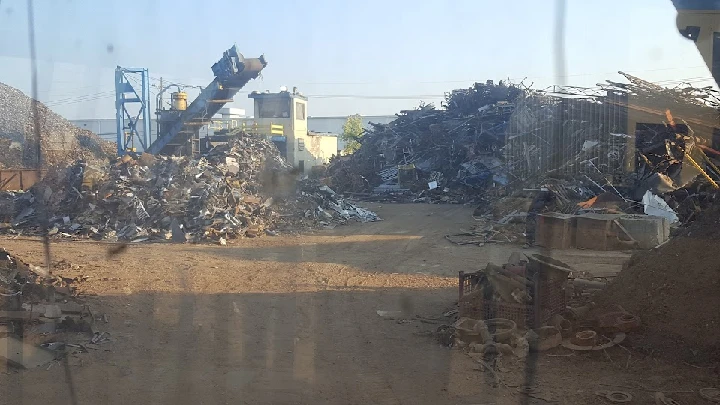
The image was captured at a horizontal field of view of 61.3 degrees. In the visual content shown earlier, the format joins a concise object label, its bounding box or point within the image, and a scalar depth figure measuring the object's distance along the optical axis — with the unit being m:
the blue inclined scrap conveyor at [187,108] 20.83
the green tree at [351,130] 49.34
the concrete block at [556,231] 14.03
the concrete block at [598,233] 13.63
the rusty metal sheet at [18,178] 21.14
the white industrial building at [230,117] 24.77
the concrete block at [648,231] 13.42
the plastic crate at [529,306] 6.97
